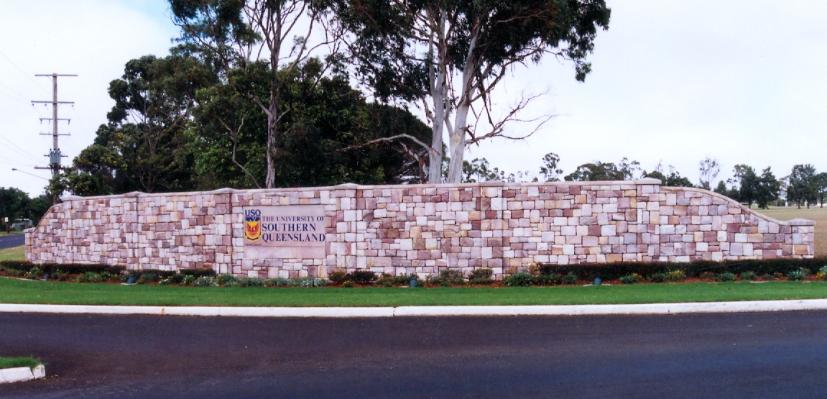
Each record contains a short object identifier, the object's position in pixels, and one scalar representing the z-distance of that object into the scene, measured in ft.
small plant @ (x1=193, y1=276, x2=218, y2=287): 64.75
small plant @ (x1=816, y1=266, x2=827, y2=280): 56.24
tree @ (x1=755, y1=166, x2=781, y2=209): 234.95
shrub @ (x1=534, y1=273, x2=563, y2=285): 58.34
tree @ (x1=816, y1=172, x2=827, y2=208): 332.80
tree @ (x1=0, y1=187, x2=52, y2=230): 290.35
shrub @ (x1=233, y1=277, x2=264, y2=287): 63.16
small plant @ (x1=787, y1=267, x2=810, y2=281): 56.39
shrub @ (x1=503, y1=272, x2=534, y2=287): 58.29
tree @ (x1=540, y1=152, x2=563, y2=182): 185.88
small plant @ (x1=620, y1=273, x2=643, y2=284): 57.16
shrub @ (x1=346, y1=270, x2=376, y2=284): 61.77
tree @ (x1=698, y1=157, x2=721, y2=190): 224.33
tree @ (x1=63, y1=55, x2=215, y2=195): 156.76
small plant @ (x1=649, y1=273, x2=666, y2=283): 57.26
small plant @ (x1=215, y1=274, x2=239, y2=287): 63.72
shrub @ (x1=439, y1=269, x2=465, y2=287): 60.08
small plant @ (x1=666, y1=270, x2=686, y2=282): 57.23
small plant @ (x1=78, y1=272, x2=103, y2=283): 73.26
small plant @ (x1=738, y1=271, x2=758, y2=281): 56.85
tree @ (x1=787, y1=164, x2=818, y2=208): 318.24
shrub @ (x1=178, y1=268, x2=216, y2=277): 68.44
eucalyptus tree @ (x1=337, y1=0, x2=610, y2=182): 85.20
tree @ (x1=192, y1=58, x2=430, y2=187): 96.37
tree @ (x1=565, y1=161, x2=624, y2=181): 199.73
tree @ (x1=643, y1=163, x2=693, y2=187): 188.96
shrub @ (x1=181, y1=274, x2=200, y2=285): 66.18
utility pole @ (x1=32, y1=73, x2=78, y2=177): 167.63
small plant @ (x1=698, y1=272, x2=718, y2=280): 58.00
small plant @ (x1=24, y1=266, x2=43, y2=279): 82.74
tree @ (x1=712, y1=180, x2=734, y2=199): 247.13
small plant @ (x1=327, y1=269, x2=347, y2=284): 62.64
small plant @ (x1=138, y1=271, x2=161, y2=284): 70.15
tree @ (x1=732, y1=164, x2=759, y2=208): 233.76
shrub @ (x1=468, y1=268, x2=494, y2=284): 60.08
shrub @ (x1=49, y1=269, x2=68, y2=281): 78.74
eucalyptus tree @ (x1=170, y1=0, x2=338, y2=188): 97.50
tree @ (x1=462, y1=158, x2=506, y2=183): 205.05
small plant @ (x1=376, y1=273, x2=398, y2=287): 60.80
